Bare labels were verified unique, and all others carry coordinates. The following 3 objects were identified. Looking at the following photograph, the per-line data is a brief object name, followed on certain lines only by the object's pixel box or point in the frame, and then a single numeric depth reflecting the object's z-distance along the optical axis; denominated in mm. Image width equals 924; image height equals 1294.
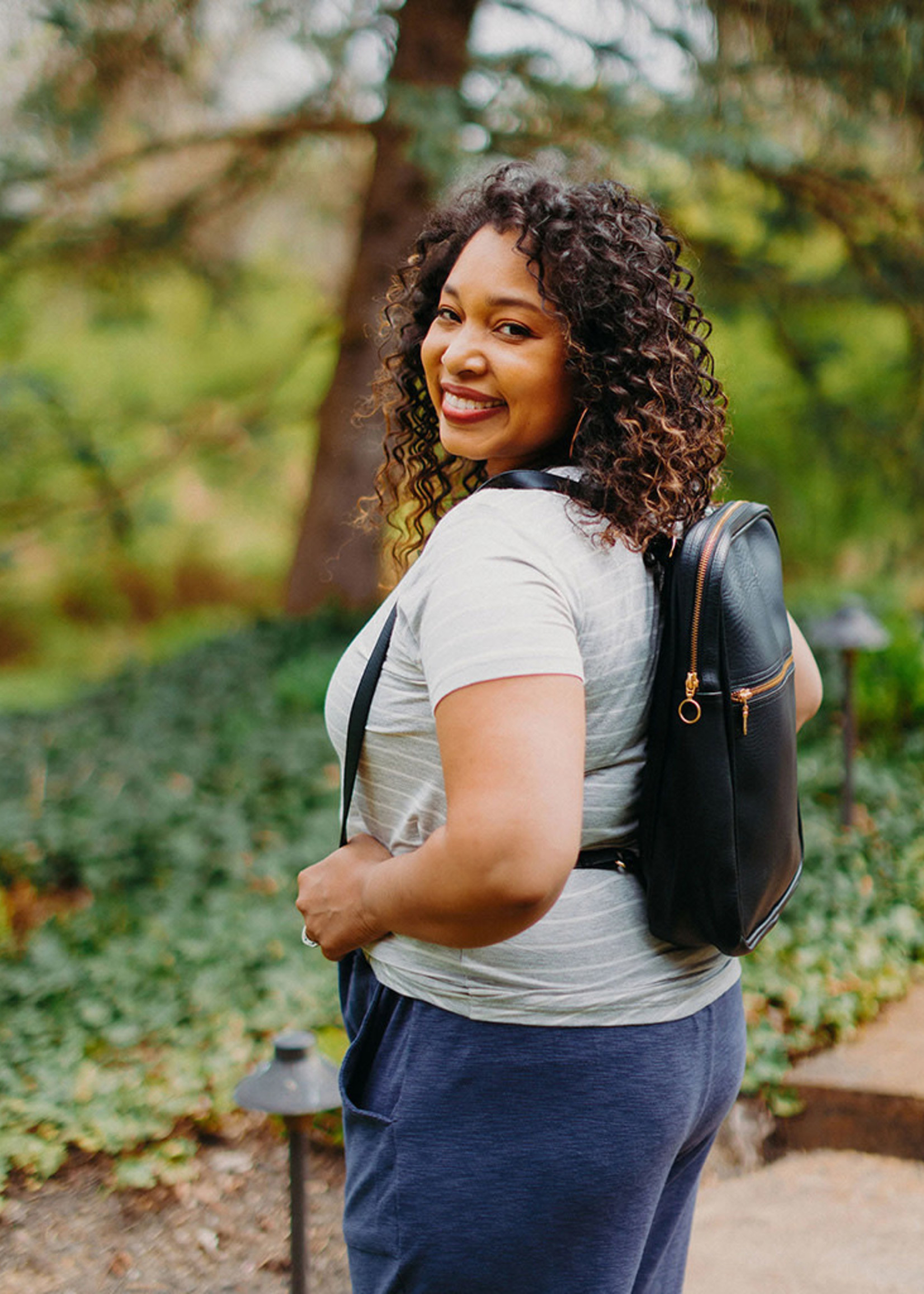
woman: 1003
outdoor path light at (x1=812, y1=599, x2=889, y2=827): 3920
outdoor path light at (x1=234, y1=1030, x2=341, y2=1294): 1994
